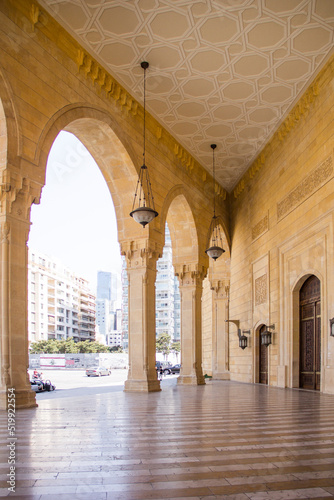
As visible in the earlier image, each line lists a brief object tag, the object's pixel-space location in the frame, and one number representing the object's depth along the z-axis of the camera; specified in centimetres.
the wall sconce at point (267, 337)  1192
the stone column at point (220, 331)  1679
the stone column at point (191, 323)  1273
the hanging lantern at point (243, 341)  1441
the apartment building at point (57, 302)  5759
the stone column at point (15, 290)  614
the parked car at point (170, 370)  2991
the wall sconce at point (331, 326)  832
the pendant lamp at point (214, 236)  1179
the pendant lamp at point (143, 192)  1022
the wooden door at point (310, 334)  1003
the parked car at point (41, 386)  1619
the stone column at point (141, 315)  996
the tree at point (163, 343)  5376
